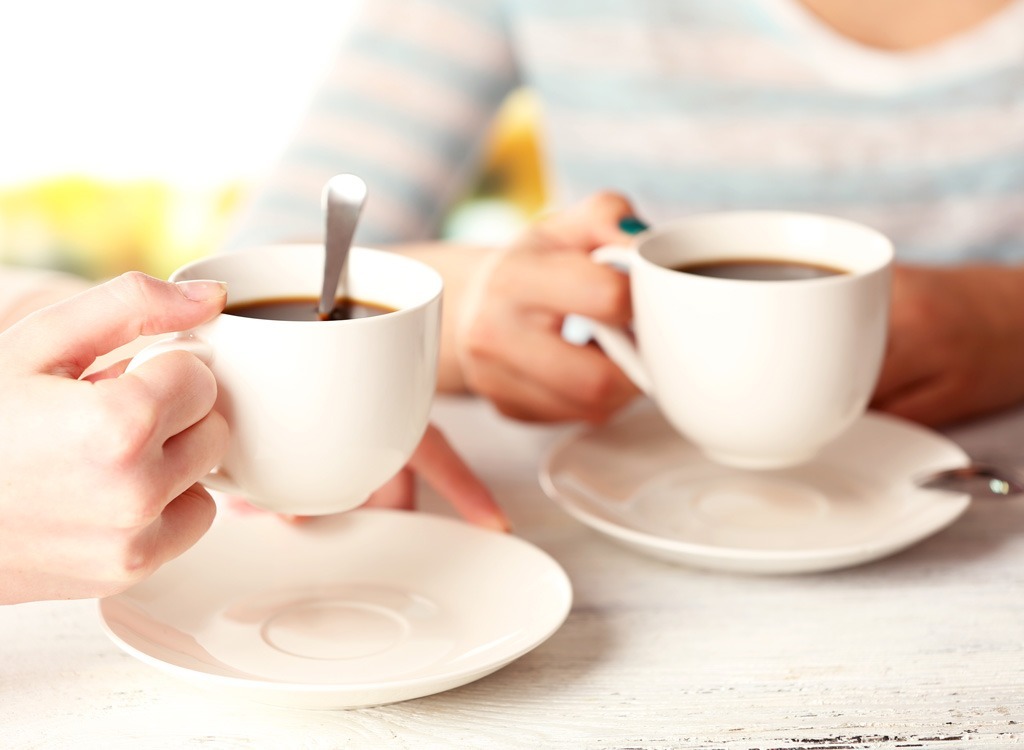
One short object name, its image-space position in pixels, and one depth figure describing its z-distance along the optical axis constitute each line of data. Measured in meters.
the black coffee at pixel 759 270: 0.84
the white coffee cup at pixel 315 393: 0.70
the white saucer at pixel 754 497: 0.78
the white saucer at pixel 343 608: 0.70
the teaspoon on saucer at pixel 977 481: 0.82
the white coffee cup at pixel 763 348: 0.77
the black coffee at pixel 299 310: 0.74
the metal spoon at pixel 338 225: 0.75
